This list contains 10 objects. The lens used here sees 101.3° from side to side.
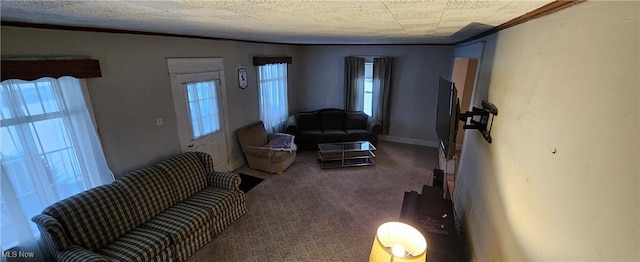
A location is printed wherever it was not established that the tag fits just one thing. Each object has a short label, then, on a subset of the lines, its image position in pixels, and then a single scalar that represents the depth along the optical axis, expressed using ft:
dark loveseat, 18.08
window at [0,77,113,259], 6.48
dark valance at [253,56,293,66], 15.41
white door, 11.48
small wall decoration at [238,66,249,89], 14.58
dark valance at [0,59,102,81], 6.24
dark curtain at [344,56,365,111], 19.36
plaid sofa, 6.95
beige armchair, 14.55
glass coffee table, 15.65
